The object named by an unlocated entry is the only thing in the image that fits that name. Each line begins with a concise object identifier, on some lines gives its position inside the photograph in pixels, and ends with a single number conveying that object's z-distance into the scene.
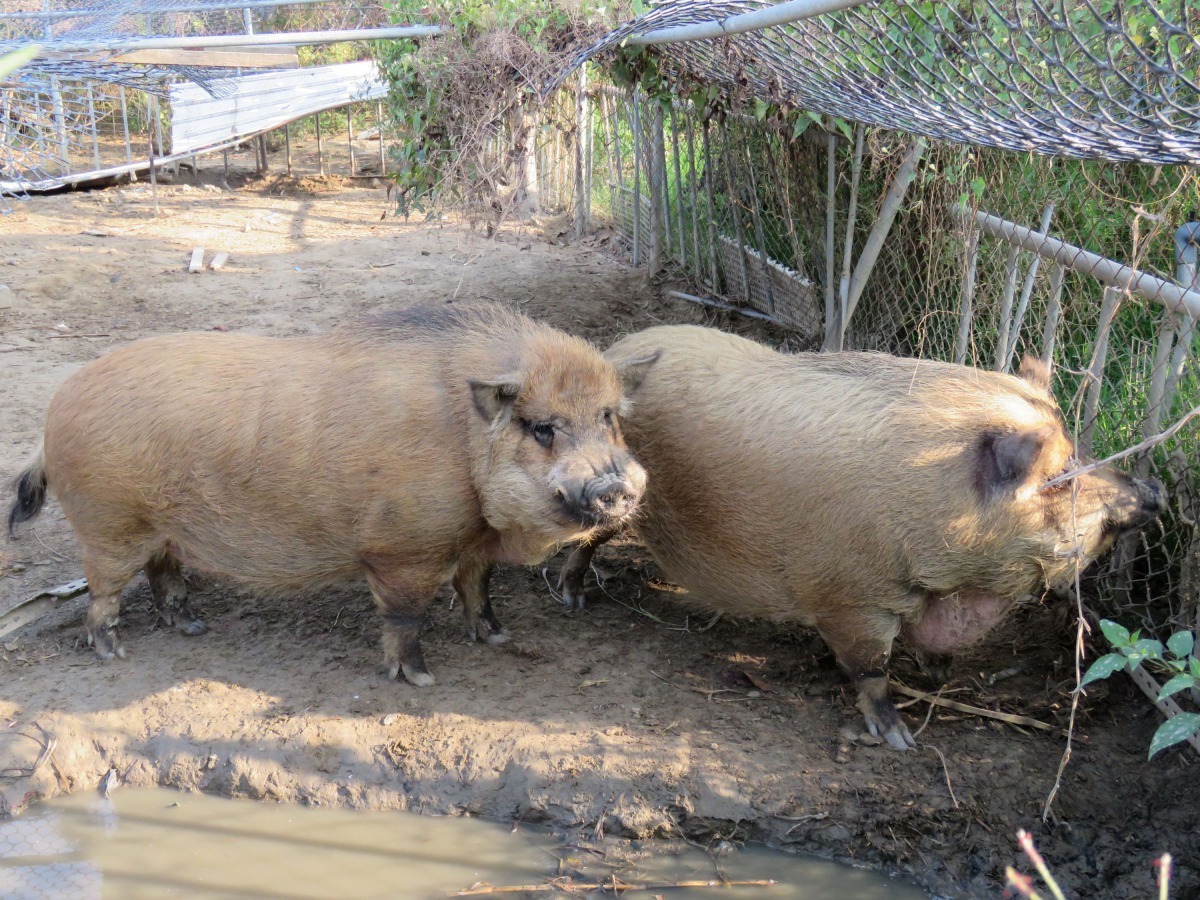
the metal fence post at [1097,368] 4.14
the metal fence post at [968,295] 5.29
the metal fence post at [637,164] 10.13
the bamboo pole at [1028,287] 4.95
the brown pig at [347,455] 4.21
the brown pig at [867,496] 3.99
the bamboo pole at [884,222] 5.73
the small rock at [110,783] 4.32
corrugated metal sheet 13.24
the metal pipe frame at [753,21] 3.16
